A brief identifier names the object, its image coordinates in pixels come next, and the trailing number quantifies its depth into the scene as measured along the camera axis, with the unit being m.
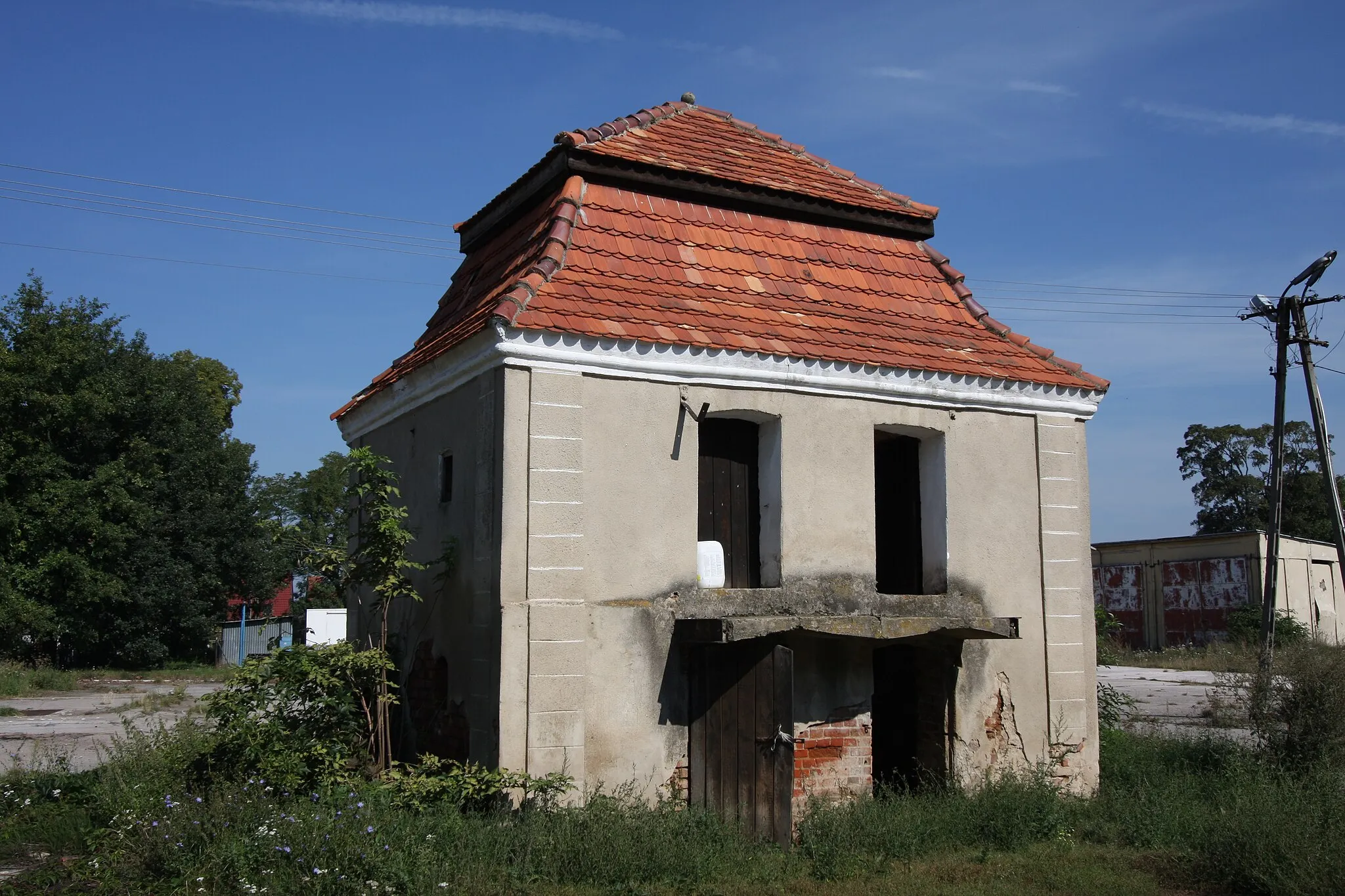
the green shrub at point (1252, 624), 29.00
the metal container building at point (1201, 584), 33.69
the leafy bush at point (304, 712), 8.05
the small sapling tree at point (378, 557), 8.29
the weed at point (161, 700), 19.92
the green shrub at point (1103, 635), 16.59
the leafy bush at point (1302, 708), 10.23
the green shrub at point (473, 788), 7.39
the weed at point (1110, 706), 12.40
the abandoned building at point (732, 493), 8.01
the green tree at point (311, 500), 39.06
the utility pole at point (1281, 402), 17.11
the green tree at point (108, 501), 27.62
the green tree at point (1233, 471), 49.19
